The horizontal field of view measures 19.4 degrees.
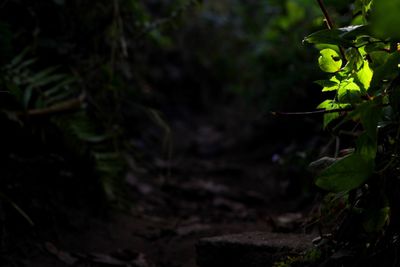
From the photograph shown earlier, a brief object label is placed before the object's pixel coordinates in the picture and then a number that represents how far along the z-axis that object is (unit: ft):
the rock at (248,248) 6.25
